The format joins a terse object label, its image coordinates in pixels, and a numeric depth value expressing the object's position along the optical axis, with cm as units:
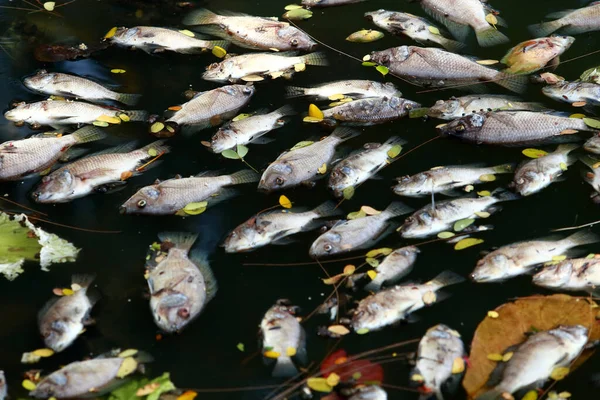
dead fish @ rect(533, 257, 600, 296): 393
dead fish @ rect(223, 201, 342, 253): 423
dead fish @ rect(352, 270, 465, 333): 378
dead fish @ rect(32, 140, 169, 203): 458
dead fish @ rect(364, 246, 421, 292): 400
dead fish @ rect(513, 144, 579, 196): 447
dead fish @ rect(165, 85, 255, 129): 513
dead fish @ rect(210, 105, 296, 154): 491
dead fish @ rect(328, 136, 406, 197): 455
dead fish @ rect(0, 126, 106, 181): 473
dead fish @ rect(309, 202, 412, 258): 416
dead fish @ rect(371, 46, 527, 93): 536
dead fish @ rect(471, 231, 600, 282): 401
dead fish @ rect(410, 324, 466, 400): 349
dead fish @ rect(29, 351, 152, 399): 352
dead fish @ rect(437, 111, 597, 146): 482
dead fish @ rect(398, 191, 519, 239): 427
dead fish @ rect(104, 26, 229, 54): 584
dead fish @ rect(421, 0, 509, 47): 583
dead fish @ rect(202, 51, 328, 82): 551
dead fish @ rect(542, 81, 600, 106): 513
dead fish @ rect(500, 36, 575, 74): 544
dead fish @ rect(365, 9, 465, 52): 581
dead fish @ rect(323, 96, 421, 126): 506
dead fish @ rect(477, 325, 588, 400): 346
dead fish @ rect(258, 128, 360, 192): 457
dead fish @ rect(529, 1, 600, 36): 592
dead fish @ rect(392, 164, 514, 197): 452
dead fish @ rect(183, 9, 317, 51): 581
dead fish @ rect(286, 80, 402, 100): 527
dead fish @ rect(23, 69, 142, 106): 540
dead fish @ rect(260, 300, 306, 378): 363
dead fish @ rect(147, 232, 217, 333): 380
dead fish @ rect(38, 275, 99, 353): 376
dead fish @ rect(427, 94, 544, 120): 505
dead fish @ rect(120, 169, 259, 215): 445
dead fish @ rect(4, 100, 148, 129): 517
